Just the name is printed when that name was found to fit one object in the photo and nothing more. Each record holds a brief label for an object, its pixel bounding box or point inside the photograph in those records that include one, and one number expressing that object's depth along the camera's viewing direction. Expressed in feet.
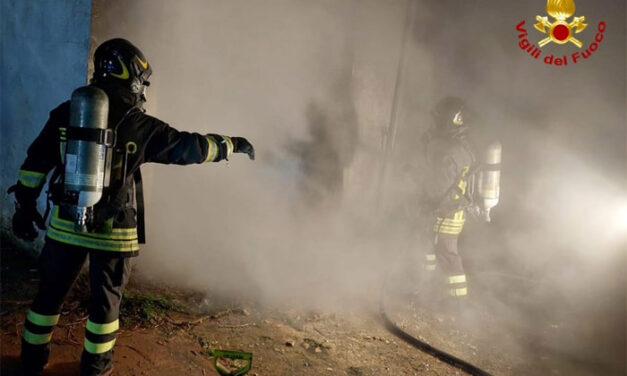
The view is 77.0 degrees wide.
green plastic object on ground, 8.62
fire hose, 11.66
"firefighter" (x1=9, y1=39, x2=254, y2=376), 7.90
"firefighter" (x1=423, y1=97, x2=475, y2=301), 15.96
